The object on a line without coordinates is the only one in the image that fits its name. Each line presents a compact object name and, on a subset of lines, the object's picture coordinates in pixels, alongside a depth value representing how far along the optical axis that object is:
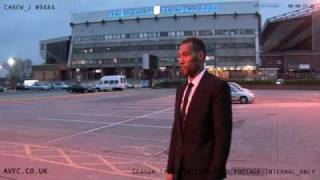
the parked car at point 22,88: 68.35
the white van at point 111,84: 53.84
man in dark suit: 2.67
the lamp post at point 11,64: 89.59
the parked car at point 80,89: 49.29
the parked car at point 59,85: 68.15
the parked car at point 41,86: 66.05
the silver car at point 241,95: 26.51
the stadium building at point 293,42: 80.06
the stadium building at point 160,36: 87.08
